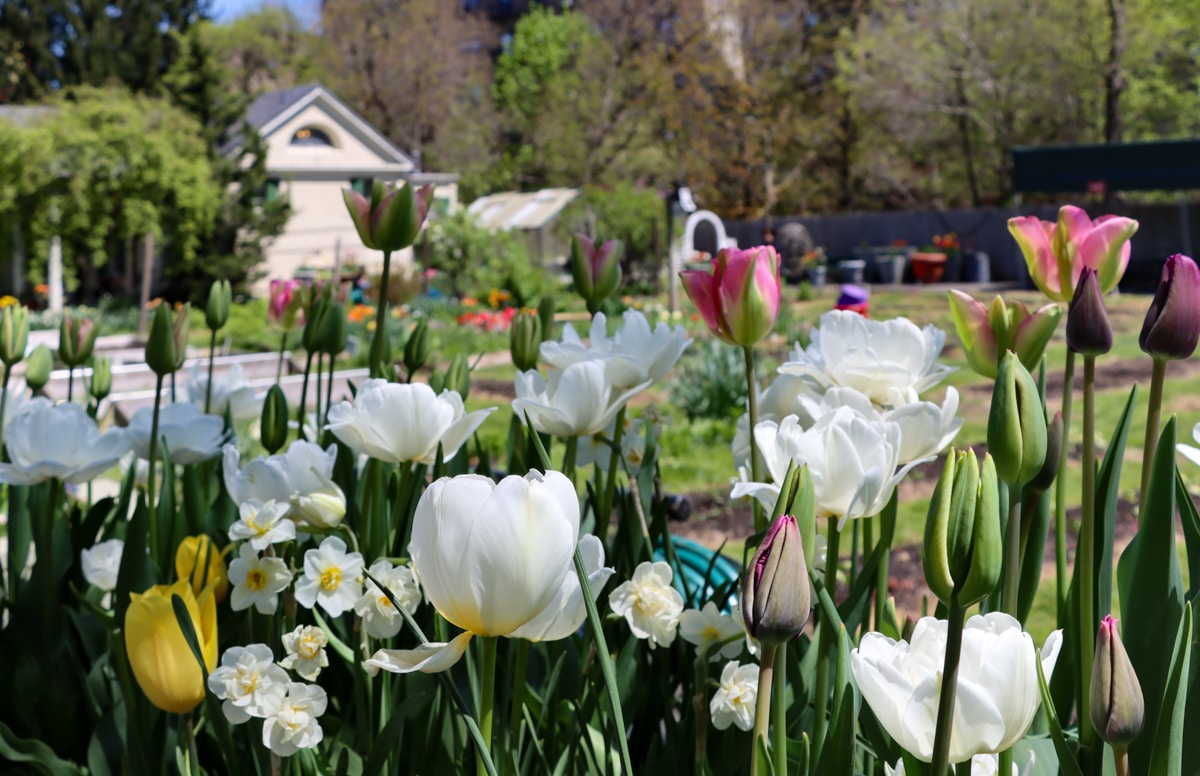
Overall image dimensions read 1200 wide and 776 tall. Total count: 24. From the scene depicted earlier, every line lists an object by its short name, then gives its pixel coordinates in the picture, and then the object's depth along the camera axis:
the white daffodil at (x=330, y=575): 0.92
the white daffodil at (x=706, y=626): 0.95
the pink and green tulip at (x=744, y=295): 1.06
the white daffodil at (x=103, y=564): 1.29
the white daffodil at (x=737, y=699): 0.88
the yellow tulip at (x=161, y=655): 0.87
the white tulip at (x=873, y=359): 1.07
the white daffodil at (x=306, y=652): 0.88
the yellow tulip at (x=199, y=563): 1.07
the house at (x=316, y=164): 20.94
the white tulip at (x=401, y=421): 1.01
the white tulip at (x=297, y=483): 1.02
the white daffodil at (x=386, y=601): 0.91
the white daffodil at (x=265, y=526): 0.94
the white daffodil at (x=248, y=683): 0.84
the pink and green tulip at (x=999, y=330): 0.98
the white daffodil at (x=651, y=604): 0.94
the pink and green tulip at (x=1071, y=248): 1.08
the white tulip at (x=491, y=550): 0.64
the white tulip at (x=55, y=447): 1.25
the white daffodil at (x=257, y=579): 0.95
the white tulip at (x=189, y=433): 1.40
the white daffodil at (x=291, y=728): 0.84
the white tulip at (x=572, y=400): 1.04
